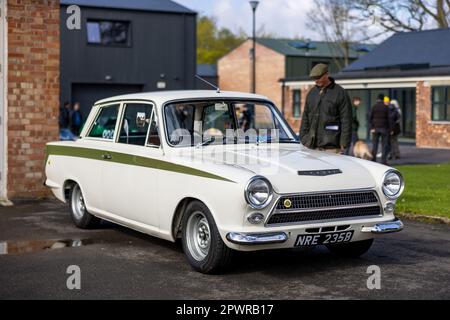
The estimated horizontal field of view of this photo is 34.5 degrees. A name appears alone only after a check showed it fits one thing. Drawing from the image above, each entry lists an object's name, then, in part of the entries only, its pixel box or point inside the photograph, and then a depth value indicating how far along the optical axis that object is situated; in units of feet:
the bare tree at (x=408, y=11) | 130.82
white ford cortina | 20.56
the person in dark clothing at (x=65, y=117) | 90.48
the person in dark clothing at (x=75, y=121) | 91.61
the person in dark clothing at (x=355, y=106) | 64.08
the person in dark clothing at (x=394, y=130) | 67.56
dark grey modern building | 115.24
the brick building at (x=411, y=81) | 95.40
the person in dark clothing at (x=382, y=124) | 61.26
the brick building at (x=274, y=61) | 165.78
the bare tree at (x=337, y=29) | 156.16
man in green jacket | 29.73
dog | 62.18
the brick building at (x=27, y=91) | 38.09
